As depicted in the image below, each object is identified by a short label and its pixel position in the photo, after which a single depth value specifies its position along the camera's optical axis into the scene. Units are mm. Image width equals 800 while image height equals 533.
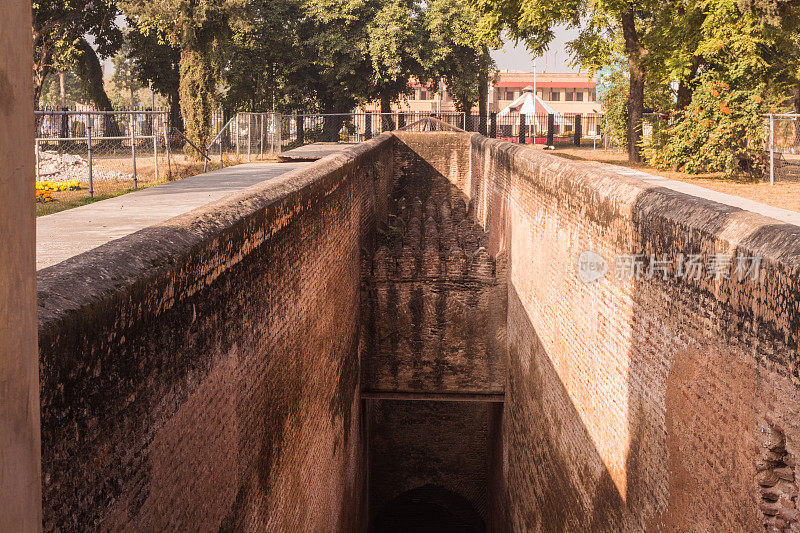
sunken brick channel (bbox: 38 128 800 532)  2797
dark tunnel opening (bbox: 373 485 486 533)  14508
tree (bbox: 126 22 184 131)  35844
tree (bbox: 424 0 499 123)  34969
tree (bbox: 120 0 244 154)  22375
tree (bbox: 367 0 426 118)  34531
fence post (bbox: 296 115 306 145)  32553
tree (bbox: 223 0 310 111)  35250
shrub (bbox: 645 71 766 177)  18438
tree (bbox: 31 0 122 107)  30750
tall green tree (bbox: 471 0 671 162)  23500
